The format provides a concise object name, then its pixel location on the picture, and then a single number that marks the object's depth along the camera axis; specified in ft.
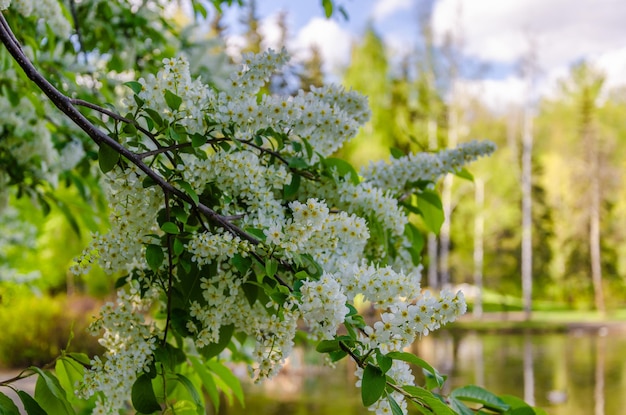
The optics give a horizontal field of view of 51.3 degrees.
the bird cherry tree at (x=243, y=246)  3.04
